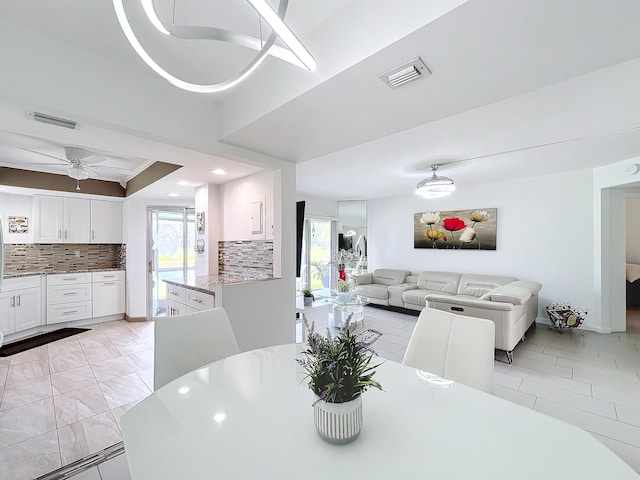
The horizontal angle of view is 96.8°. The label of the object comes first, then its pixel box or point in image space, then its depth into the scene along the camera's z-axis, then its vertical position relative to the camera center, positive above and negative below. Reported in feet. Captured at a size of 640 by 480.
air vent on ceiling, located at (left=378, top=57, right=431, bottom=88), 4.50 +2.80
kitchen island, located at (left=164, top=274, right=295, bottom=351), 8.46 -2.07
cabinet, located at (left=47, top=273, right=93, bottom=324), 14.88 -2.98
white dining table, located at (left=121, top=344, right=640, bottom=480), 2.50 -2.03
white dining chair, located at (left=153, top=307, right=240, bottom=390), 5.10 -1.94
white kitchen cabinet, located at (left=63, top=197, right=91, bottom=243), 15.74 +1.25
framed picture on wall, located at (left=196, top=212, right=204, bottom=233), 13.96 +1.00
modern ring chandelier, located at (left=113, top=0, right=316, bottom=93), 2.74 +2.22
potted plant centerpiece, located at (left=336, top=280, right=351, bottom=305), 13.38 -2.38
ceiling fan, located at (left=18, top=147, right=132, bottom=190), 10.77 +3.27
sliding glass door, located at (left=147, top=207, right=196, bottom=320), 17.39 -0.46
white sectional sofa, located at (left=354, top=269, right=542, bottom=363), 10.59 -2.77
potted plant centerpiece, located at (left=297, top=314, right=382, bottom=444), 2.83 -1.46
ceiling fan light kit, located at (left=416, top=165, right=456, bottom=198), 12.39 +2.42
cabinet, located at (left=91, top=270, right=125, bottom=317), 16.19 -2.95
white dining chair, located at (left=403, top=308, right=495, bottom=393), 4.71 -1.91
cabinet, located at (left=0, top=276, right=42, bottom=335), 12.80 -2.95
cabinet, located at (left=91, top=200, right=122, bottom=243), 16.72 +1.24
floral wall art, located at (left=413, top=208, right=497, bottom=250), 17.93 +0.82
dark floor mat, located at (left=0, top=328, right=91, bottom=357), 12.10 -4.61
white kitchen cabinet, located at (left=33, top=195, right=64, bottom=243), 14.87 +1.25
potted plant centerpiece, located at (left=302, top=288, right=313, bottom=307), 11.98 -2.41
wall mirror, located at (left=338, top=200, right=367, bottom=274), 24.18 +1.15
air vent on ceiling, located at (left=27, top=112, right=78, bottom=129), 5.94 +2.69
